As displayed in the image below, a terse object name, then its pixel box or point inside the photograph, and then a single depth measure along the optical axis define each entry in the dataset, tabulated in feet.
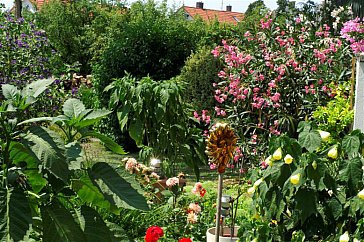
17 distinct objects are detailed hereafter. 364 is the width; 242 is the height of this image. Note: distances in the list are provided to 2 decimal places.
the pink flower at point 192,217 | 13.14
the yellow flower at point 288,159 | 9.86
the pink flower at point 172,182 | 14.37
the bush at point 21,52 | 25.72
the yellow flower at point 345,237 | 9.30
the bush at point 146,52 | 33.47
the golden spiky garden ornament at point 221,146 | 9.76
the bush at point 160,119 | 19.56
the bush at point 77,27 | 59.00
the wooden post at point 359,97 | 14.73
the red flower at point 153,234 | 10.30
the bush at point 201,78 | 29.55
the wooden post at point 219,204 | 9.70
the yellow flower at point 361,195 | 9.46
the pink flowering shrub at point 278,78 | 22.40
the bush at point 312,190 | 9.76
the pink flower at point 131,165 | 15.11
